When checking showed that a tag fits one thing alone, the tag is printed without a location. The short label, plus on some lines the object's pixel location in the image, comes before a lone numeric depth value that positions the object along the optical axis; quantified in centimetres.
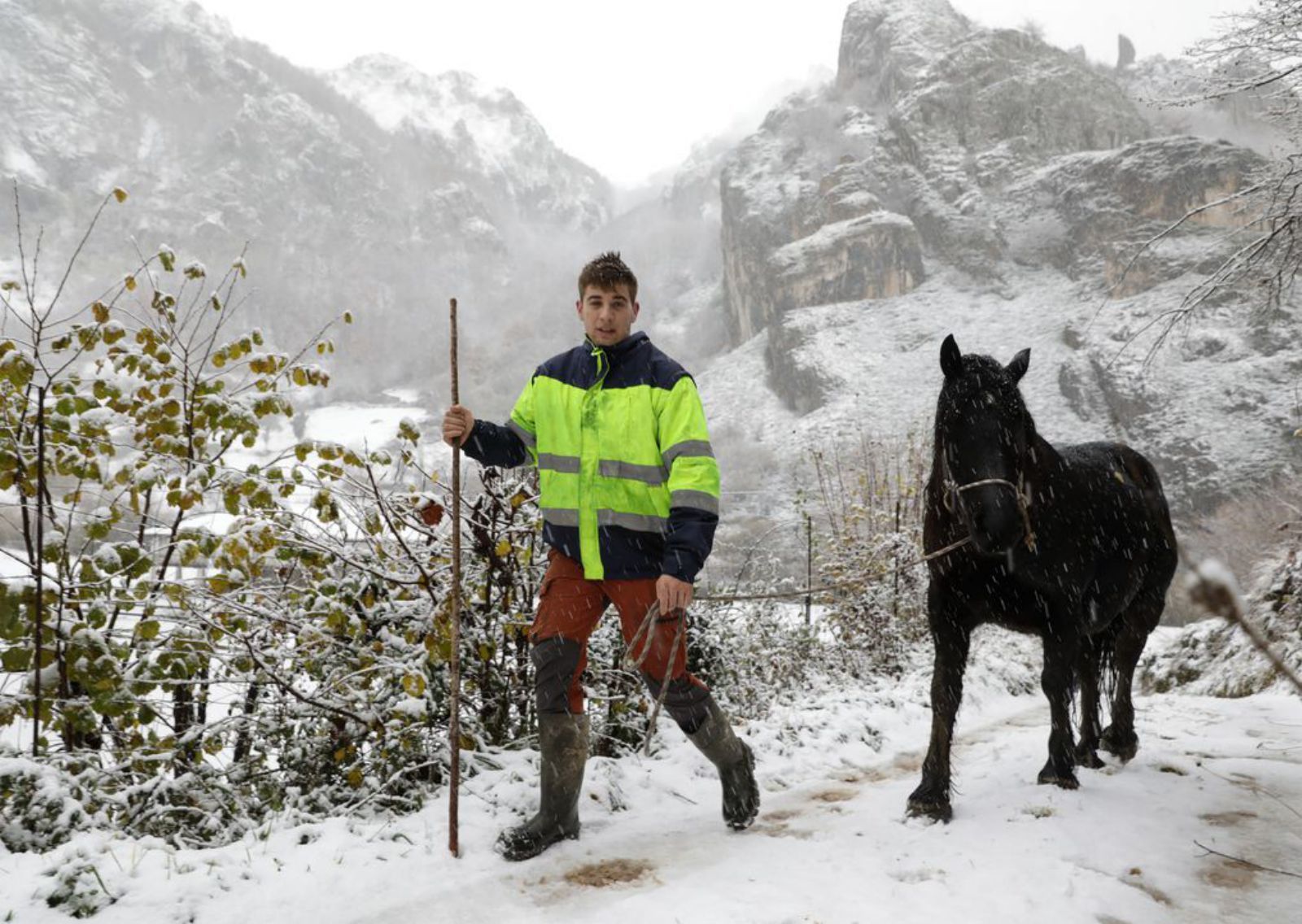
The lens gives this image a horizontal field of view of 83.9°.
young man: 290
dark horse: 306
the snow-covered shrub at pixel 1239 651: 680
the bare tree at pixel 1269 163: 522
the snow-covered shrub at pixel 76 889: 231
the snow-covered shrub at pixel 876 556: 936
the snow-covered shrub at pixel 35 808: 262
